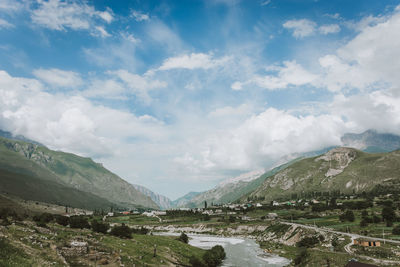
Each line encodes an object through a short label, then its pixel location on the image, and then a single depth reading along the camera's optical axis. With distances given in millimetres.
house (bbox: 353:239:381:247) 77375
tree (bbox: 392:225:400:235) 92975
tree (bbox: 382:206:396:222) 114000
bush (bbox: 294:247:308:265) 81062
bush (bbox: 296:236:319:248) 104062
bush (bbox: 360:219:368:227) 113756
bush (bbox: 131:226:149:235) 114112
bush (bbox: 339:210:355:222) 131688
